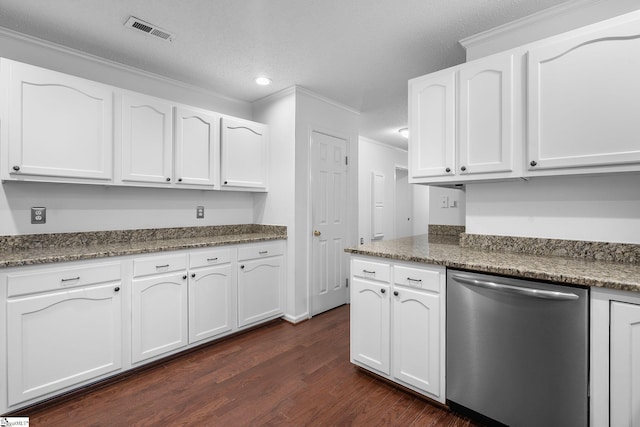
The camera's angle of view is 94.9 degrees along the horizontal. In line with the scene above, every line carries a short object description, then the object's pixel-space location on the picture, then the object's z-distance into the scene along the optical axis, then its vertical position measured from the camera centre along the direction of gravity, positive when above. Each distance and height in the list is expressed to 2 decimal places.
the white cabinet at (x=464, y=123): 1.80 +0.60
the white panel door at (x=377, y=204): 5.23 +0.16
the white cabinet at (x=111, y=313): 1.71 -0.72
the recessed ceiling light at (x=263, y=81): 2.85 +1.31
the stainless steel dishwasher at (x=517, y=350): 1.32 -0.69
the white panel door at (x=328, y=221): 3.29 -0.09
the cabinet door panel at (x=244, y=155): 2.96 +0.62
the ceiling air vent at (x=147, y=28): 1.96 +1.29
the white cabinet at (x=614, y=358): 1.20 -0.62
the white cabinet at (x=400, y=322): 1.73 -0.71
